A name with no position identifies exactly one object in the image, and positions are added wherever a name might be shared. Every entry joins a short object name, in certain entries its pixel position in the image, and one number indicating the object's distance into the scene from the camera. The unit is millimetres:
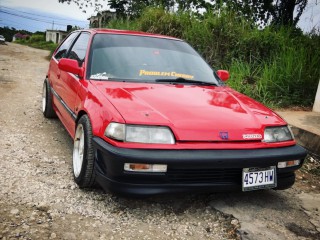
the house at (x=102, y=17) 15091
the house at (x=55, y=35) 39844
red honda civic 2336
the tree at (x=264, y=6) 10422
